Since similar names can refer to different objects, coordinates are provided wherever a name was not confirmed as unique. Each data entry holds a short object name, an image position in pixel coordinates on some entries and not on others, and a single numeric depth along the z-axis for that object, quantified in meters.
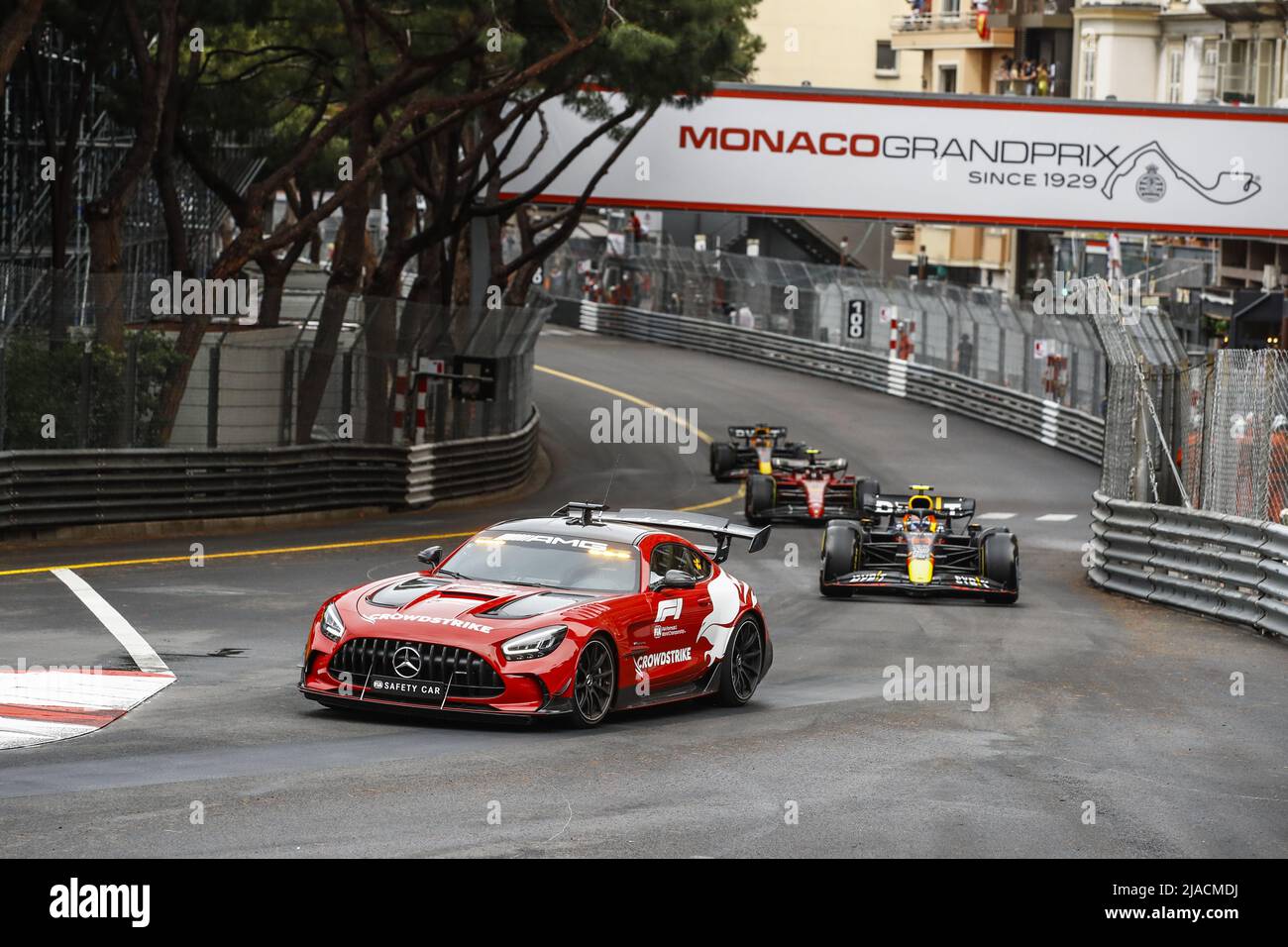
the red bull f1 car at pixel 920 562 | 21.19
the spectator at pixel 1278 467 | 19.44
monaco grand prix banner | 44.19
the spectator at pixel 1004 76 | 68.50
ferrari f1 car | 29.86
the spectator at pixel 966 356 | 49.25
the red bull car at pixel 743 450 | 36.38
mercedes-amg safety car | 11.85
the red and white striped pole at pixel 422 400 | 31.30
